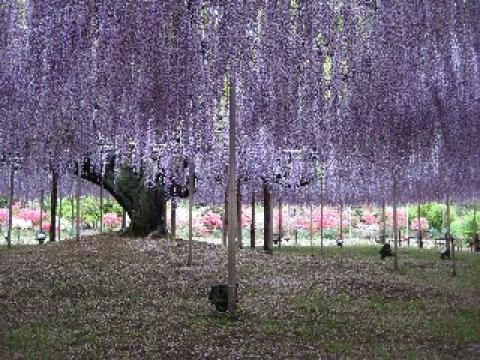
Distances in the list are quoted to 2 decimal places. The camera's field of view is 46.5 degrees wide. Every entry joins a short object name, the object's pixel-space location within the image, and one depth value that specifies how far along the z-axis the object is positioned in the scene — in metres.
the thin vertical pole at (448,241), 15.57
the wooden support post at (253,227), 18.67
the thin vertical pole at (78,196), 10.78
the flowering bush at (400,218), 34.94
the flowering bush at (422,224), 32.53
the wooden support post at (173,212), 18.30
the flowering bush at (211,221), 29.42
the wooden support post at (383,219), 19.76
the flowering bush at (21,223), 27.13
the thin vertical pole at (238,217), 16.07
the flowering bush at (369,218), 37.44
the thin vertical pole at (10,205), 13.49
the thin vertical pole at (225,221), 16.04
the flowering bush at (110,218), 26.23
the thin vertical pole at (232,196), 6.40
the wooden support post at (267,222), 15.77
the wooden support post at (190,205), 9.91
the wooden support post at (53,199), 15.96
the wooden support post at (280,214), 21.59
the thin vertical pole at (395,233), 11.85
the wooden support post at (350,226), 33.85
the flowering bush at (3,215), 25.37
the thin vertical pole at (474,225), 24.51
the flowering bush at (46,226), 28.20
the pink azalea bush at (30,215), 27.19
